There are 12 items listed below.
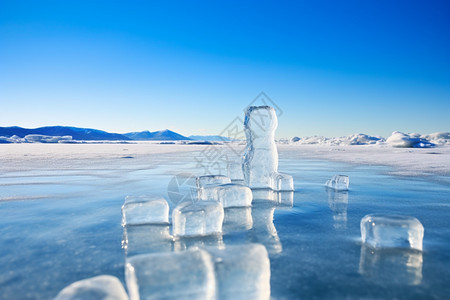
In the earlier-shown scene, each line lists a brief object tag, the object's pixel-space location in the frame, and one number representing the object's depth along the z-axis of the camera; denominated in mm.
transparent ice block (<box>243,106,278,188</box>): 4551
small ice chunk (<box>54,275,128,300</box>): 1019
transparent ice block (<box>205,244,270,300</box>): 1180
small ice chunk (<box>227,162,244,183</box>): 5516
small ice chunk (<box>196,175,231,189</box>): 4125
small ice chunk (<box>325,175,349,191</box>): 4234
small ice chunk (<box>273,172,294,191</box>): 4156
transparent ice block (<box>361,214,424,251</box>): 1872
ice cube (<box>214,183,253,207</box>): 3121
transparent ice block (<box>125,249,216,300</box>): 1104
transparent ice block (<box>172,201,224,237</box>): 2148
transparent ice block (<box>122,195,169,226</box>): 2484
